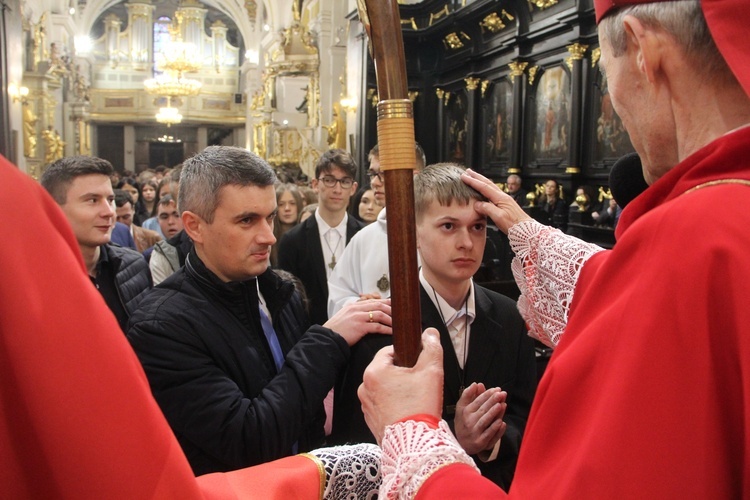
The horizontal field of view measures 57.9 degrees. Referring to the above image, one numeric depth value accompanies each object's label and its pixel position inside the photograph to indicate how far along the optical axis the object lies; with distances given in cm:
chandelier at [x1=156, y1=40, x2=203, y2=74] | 2708
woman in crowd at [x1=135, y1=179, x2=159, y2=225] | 967
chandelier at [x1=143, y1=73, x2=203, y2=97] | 2809
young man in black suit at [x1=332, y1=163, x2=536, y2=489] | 197
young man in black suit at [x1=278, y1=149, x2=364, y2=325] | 444
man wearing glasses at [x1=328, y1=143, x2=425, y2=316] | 352
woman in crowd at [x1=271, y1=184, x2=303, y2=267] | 551
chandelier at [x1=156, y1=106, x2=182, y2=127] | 3092
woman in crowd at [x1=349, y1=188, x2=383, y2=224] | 519
